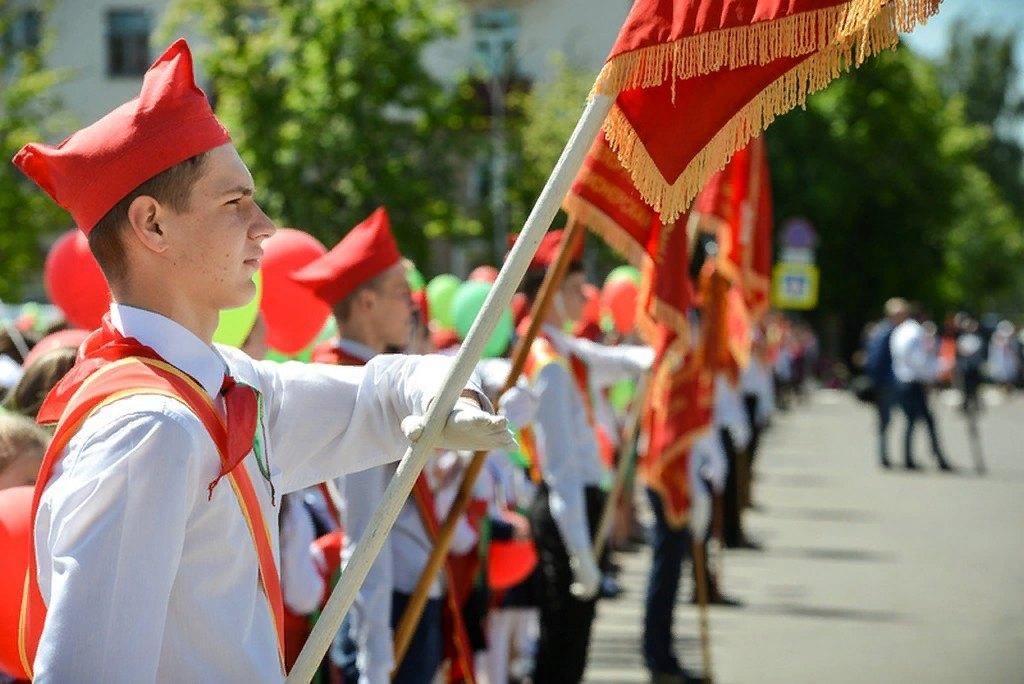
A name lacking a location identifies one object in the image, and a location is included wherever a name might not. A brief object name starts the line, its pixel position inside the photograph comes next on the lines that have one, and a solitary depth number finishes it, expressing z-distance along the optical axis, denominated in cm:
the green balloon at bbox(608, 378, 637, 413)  1280
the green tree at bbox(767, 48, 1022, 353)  4703
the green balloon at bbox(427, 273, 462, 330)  995
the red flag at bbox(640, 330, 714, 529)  873
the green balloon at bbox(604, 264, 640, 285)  1390
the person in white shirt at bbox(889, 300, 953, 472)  2106
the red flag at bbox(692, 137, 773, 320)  868
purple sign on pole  2549
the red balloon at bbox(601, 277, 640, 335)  1334
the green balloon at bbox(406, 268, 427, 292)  707
